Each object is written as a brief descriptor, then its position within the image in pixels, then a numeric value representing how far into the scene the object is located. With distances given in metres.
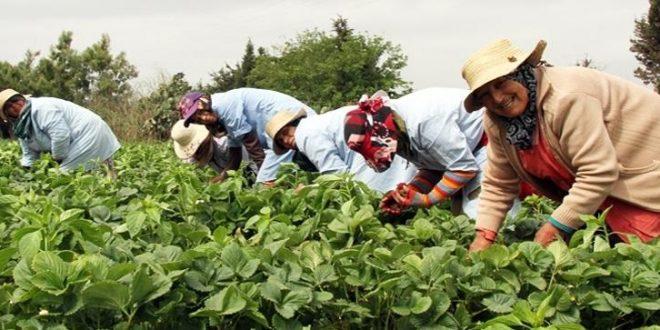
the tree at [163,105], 24.89
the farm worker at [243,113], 6.44
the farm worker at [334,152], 5.06
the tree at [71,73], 39.34
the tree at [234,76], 48.44
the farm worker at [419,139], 3.82
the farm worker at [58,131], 6.83
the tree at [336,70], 36.72
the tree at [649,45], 30.69
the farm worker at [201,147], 7.36
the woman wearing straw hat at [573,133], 2.83
